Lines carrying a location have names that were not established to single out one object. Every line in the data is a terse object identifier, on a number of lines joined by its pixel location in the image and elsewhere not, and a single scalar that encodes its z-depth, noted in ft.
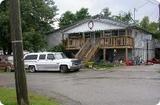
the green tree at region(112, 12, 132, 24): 87.88
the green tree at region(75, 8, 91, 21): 84.11
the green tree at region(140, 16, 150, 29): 97.54
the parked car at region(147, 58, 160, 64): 58.61
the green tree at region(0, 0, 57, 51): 56.48
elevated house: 53.61
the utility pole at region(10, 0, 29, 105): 16.51
